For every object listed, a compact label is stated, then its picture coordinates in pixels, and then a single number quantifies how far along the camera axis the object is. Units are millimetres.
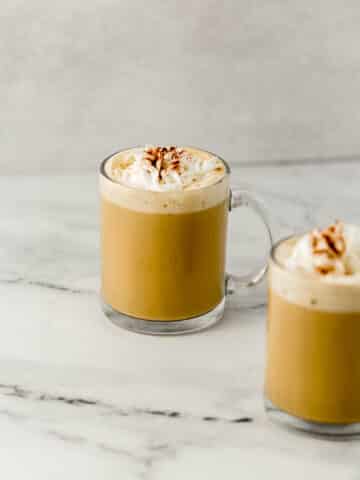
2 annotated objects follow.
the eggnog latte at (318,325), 844
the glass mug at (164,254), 954
